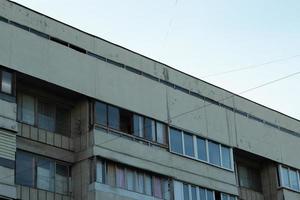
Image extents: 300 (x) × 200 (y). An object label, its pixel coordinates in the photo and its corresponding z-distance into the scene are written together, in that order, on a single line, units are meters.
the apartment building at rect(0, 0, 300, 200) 28.33
